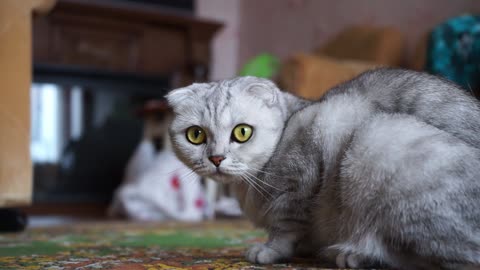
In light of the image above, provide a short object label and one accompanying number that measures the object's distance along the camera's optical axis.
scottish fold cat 1.02
